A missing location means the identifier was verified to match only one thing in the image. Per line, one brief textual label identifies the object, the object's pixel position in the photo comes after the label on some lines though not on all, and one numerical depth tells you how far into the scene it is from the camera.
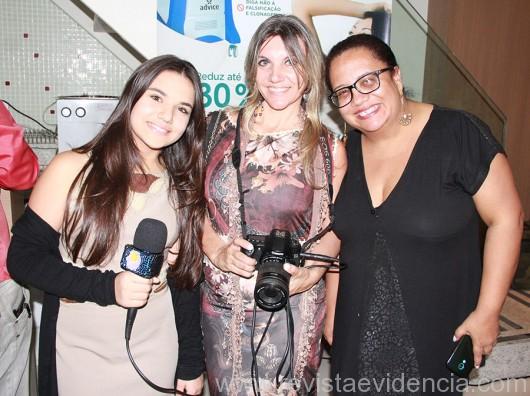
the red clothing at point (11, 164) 1.40
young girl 1.16
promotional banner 2.56
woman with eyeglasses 1.38
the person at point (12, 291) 1.41
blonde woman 1.50
